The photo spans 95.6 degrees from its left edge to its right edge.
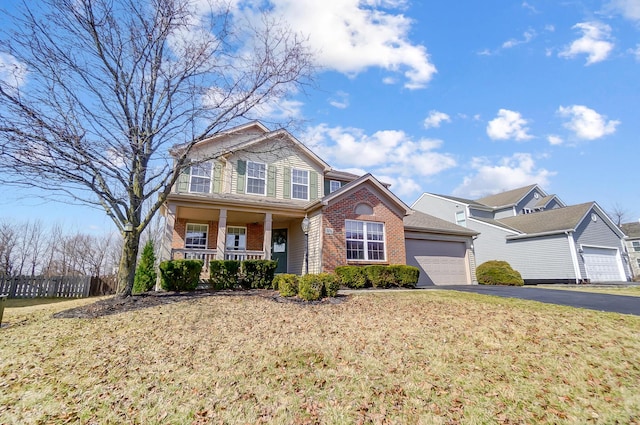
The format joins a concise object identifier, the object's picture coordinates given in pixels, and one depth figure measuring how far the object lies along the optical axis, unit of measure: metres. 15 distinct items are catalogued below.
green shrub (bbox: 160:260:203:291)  10.30
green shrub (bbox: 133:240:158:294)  12.86
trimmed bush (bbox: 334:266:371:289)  12.06
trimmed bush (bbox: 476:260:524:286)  16.28
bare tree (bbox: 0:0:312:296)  7.59
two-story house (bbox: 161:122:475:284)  12.89
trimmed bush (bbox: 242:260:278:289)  11.44
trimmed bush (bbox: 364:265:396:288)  12.34
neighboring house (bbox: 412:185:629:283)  19.36
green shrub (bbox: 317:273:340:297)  8.95
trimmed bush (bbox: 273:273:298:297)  9.22
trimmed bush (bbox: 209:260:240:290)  11.09
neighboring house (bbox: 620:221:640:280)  30.66
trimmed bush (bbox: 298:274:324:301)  8.64
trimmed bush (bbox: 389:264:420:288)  12.66
